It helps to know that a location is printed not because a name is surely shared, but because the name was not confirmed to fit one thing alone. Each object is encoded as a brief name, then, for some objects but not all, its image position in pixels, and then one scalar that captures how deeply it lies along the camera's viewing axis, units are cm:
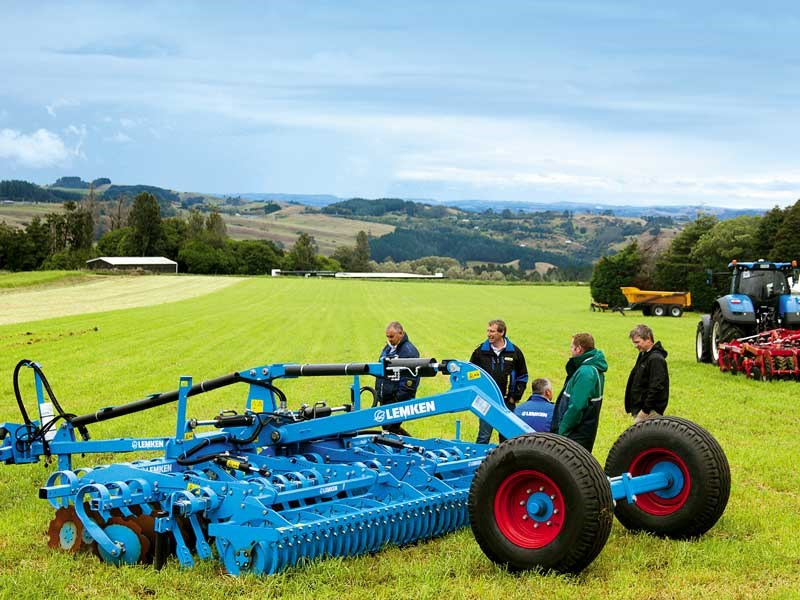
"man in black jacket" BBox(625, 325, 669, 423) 956
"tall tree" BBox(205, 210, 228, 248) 13850
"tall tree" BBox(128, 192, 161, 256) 12419
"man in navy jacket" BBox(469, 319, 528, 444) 1090
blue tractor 2216
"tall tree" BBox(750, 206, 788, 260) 5372
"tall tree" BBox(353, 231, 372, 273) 16675
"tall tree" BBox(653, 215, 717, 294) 5584
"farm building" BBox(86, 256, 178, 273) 11112
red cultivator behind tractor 2011
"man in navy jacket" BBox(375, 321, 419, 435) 1073
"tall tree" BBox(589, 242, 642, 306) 5694
